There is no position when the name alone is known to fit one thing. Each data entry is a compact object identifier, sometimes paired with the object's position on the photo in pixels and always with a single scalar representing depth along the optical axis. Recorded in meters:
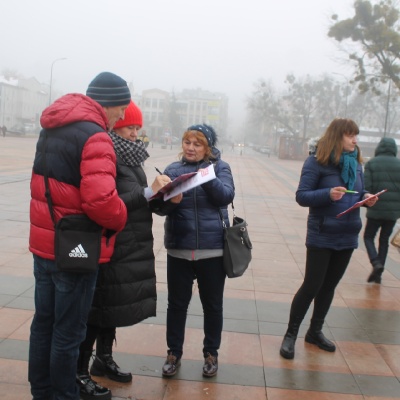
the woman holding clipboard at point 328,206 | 3.78
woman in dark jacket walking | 5.93
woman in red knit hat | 2.93
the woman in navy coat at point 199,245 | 3.31
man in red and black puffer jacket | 2.39
